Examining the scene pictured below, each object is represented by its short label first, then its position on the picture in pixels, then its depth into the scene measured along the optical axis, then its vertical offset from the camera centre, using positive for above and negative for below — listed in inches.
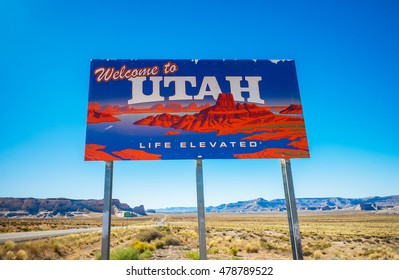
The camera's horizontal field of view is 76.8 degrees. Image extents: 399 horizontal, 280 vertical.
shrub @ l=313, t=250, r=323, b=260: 531.3 -127.6
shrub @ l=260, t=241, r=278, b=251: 662.2 -132.2
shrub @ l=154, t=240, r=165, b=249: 607.5 -104.8
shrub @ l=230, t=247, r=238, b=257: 537.9 -113.6
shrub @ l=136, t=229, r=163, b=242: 774.9 -108.0
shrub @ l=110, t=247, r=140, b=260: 391.2 -80.2
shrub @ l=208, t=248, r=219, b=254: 519.9 -106.0
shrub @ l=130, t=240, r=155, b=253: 528.3 -94.8
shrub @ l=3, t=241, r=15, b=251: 570.6 -87.9
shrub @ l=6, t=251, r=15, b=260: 488.1 -93.0
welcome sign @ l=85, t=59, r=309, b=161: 263.3 +96.4
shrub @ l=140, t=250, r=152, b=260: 415.5 -89.8
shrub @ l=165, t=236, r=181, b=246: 661.3 -107.2
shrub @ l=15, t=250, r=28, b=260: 487.1 -92.8
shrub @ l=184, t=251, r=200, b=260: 375.2 -83.0
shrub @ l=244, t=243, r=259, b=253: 603.8 -120.9
